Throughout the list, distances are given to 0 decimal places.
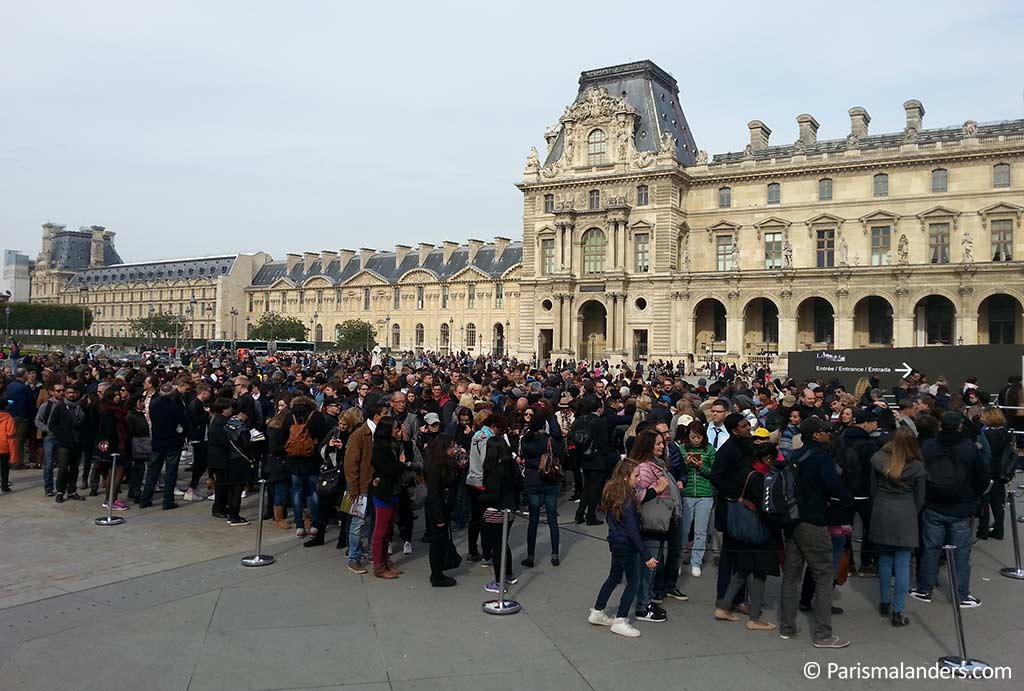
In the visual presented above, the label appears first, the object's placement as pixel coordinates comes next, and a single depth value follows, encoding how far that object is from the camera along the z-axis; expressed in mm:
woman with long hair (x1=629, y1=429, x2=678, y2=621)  7176
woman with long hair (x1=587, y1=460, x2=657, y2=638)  7061
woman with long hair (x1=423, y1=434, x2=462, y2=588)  8477
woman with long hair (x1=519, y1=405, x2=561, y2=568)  9320
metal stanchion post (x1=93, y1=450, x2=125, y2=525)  11211
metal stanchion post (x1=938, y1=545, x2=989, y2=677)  6316
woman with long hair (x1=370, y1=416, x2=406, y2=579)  8648
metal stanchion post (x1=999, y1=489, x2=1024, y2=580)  8954
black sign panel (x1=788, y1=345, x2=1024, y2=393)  24766
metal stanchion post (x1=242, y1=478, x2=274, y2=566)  9195
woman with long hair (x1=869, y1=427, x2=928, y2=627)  7316
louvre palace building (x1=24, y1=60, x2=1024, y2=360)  46781
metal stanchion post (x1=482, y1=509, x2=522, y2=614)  7638
